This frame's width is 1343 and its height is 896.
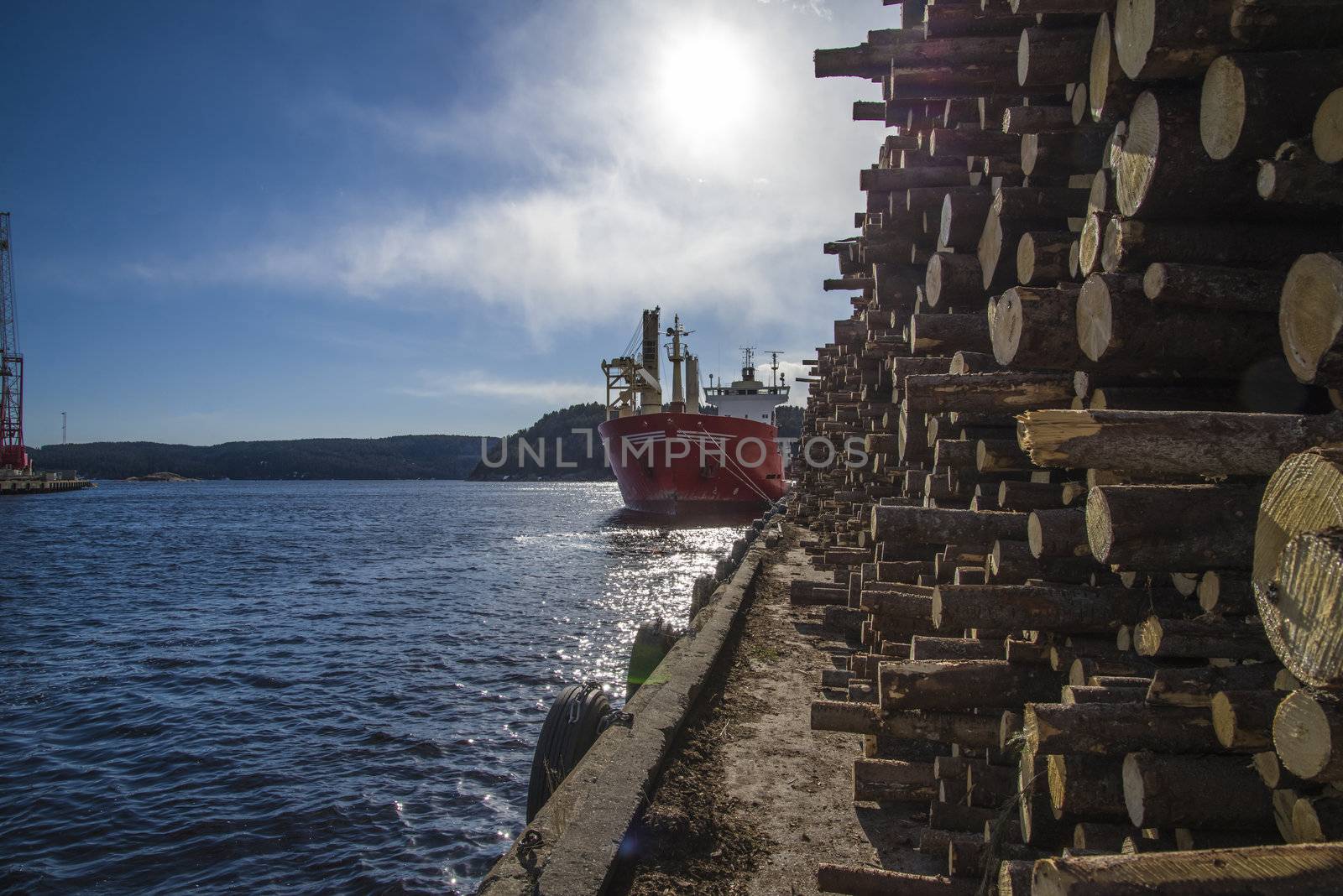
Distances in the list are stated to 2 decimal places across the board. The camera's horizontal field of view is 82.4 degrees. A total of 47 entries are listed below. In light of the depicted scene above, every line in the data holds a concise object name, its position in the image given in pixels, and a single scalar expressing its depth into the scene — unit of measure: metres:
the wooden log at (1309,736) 1.60
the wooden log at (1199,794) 2.18
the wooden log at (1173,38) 2.26
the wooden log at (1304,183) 2.17
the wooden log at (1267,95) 2.13
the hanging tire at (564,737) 5.79
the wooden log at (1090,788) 2.52
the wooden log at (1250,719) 2.07
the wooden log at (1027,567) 3.31
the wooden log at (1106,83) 2.70
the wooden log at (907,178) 4.86
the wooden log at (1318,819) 1.87
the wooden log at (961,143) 4.36
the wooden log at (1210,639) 2.38
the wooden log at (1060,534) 3.07
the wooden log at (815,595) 8.82
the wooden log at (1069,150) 3.48
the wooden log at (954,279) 4.16
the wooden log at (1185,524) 2.24
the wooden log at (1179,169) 2.44
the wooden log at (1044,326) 2.88
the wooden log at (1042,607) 3.06
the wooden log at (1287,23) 2.15
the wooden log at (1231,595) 2.44
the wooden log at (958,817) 3.57
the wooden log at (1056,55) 3.14
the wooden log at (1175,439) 2.06
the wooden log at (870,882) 2.98
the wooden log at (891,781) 4.06
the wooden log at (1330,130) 2.04
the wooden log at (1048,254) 3.31
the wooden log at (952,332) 4.41
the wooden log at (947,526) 3.82
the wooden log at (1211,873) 1.37
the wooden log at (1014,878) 2.08
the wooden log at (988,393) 3.37
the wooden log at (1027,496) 3.79
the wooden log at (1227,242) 2.51
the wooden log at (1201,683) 2.25
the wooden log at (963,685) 3.47
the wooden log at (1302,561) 1.50
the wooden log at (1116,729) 2.33
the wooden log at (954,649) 3.98
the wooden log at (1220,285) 2.47
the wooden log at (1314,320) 1.92
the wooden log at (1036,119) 3.40
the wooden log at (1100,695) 2.62
